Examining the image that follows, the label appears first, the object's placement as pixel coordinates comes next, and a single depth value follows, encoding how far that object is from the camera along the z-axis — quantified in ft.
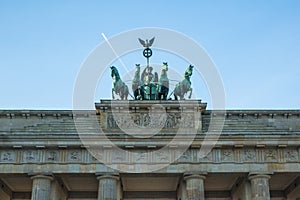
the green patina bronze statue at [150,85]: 86.48
